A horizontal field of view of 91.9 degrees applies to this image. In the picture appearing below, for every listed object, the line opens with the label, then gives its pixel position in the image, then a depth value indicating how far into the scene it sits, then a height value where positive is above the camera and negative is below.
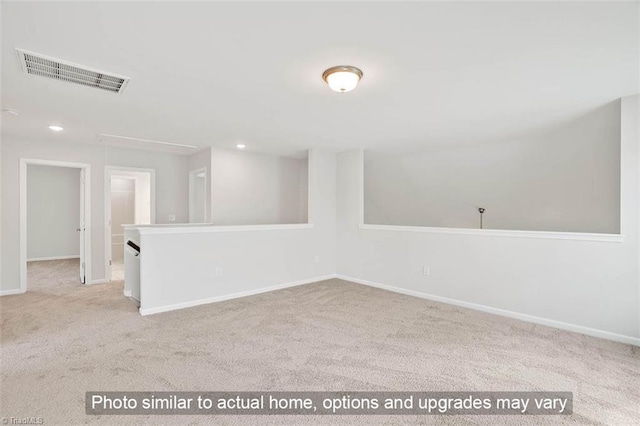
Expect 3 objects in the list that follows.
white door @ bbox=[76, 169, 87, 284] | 5.33 -0.30
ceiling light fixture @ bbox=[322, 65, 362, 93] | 2.43 +1.08
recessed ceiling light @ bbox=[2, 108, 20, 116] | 3.46 +1.13
